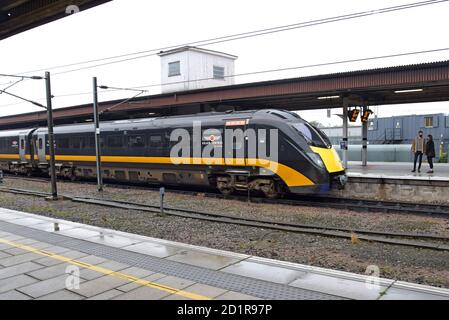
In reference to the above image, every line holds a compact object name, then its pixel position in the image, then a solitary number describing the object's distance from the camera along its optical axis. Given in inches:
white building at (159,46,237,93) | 1182.9
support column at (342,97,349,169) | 754.2
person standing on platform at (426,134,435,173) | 663.1
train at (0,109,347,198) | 498.6
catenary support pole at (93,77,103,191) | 665.6
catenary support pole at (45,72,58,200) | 537.1
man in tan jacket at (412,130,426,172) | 674.2
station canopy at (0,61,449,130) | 588.4
